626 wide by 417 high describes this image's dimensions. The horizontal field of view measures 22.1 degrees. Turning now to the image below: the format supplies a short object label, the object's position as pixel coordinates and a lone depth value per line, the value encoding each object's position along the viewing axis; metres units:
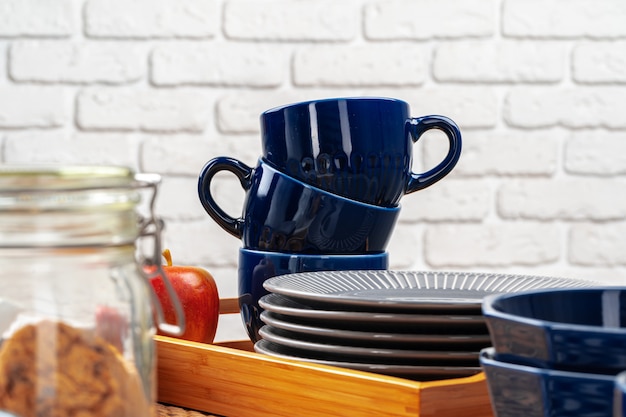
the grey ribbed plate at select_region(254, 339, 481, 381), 1.05
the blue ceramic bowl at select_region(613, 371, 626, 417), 0.48
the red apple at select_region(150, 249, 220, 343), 1.46
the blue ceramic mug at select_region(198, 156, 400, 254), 1.44
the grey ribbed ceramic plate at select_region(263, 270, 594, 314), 1.08
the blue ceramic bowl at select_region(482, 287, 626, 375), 0.60
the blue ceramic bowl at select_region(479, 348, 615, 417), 0.60
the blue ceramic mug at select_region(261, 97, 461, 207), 1.44
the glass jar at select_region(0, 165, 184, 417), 0.71
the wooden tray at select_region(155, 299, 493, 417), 0.92
